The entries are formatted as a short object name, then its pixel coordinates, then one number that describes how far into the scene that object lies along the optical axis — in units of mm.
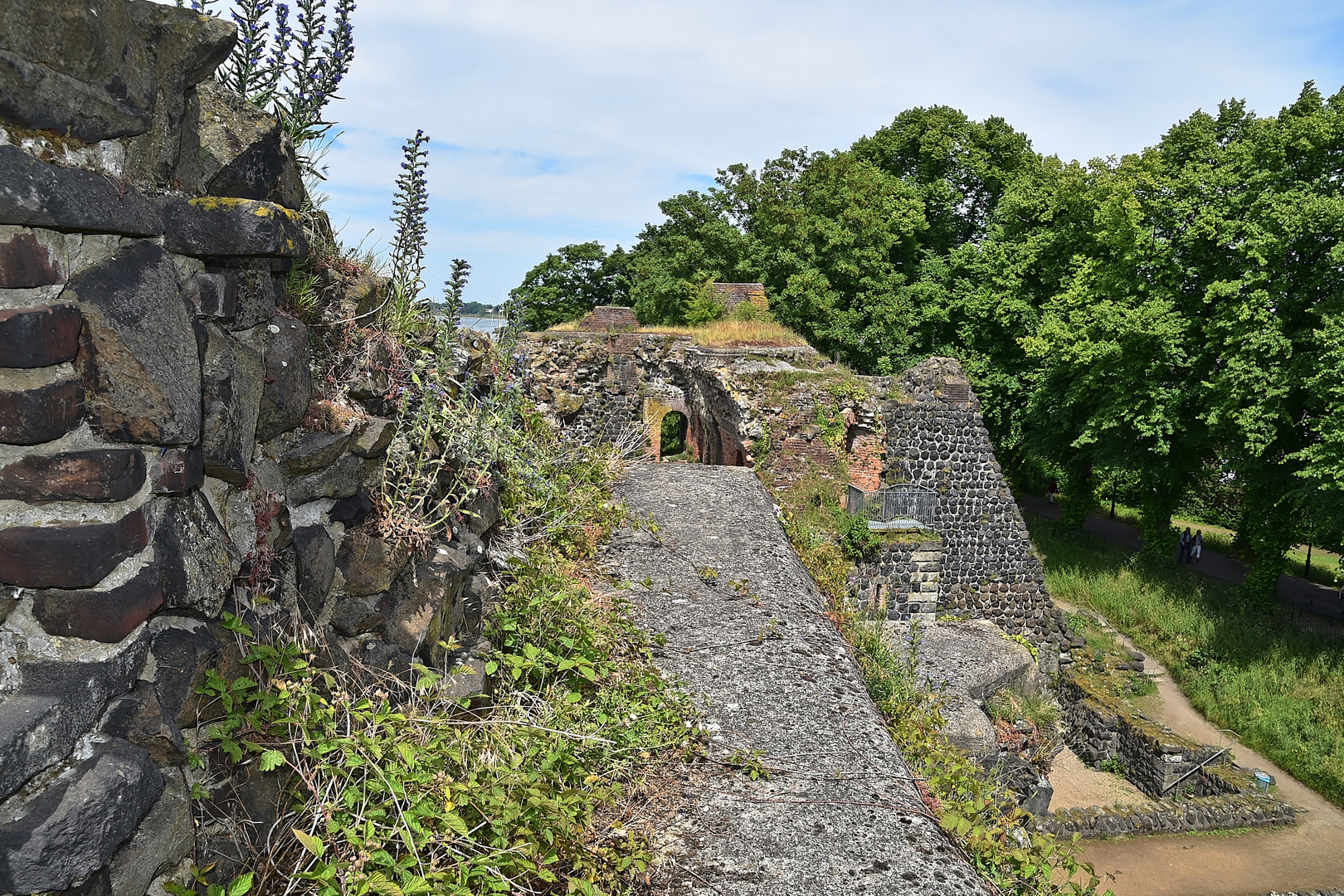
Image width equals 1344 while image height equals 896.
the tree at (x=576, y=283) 37750
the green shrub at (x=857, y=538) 12047
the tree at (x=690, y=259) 26656
